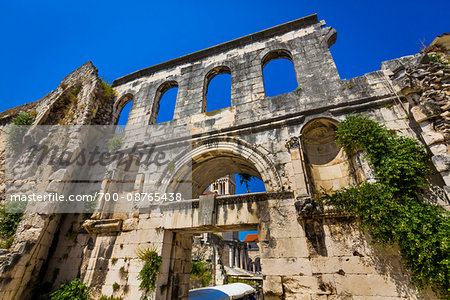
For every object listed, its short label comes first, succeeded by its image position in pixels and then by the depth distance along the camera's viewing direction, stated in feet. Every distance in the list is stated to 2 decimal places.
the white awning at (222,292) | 29.45
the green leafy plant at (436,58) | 19.03
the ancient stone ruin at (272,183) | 14.70
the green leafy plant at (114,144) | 27.35
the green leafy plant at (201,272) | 43.62
